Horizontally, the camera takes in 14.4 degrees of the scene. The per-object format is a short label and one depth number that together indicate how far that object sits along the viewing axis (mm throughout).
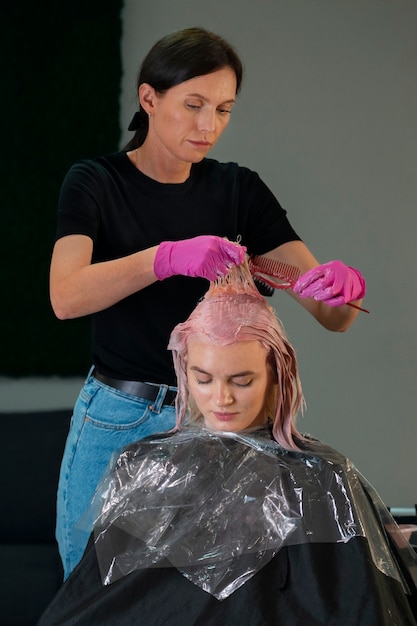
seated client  2518
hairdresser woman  2686
